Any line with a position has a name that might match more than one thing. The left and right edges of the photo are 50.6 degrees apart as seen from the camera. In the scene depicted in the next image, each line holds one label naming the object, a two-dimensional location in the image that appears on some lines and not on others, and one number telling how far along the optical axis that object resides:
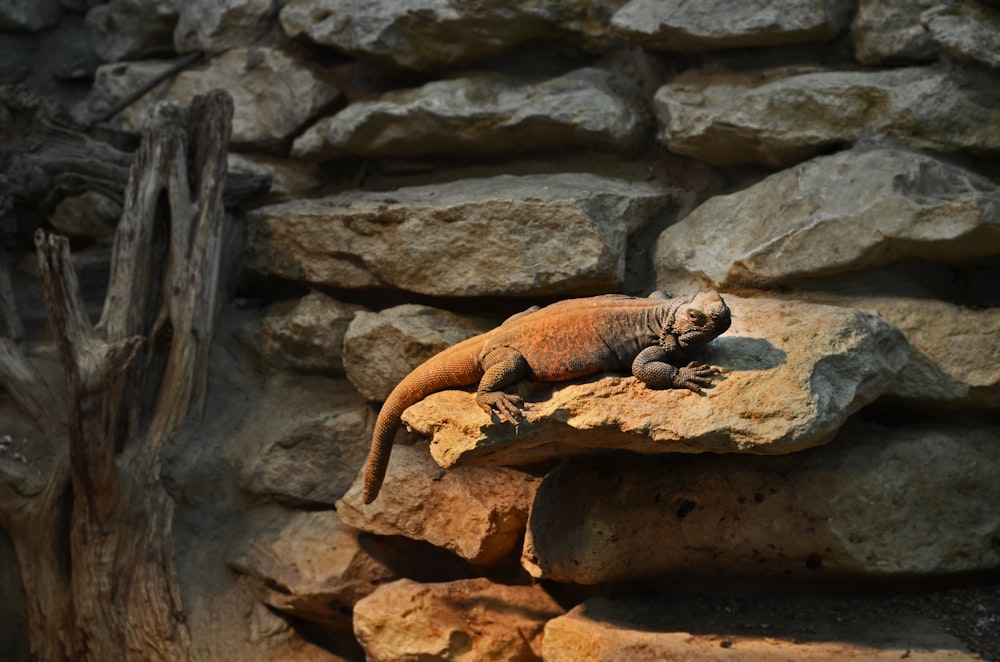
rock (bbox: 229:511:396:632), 5.79
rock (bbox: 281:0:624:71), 6.26
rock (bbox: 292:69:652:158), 6.02
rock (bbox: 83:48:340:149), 6.92
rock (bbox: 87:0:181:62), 7.66
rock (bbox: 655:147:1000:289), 4.83
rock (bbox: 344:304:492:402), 5.71
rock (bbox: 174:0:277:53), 7.21
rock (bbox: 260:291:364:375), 6.23
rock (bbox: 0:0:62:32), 7.68
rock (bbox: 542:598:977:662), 4.32
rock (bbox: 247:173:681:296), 5.50
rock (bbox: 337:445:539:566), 5.38
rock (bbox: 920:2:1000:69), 4.96
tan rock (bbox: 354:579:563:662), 5.19
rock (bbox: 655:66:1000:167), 5.11
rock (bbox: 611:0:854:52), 5.43
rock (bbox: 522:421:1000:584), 4.64
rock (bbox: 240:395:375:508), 6.16
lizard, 4.23
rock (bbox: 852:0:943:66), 5.27
